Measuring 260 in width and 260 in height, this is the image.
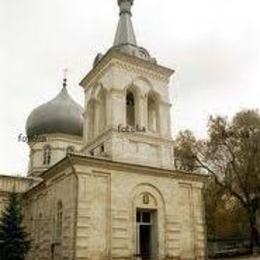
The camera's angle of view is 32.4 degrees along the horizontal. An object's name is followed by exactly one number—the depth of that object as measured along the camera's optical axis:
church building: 21.22
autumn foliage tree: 31.08
